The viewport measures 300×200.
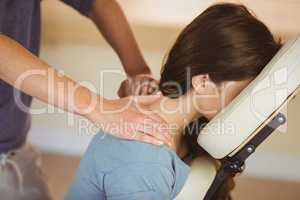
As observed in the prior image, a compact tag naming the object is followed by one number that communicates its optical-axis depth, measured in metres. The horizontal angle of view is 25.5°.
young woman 1.27
